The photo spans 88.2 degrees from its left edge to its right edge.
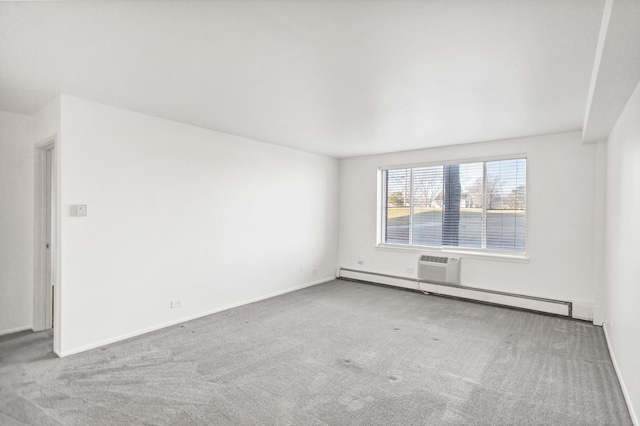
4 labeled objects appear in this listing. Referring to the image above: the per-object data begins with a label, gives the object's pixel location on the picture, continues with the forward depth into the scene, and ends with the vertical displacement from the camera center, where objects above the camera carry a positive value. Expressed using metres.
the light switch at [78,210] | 3.22 -0.04
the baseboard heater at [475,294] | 4.55 -1.33
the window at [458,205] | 5.07 +0.08
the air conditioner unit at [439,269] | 5.39 -0.99
